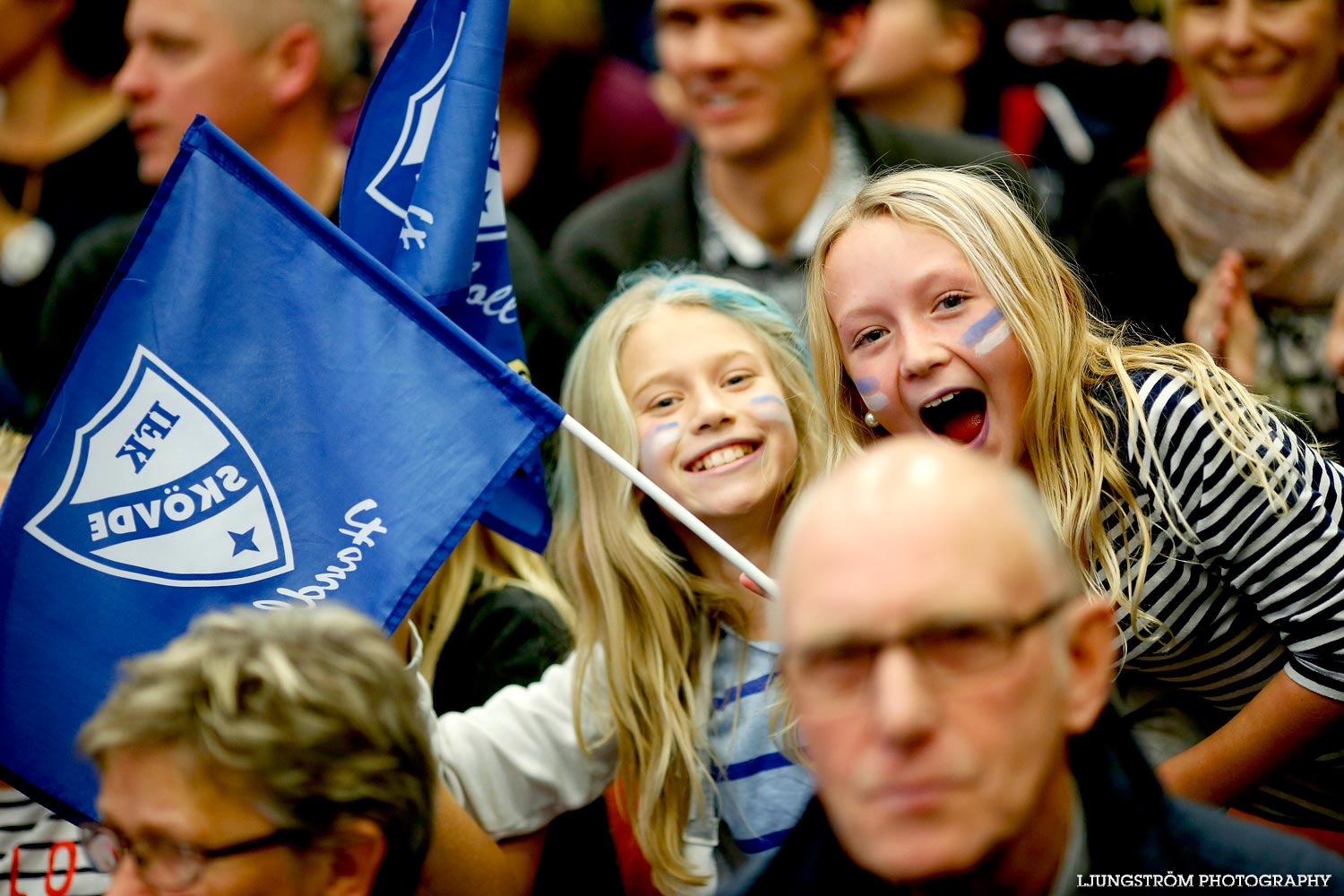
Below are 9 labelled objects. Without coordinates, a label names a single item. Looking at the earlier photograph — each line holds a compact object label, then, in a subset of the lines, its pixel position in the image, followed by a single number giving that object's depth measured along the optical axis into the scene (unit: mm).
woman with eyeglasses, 3996
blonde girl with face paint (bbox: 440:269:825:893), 6094
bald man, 3307
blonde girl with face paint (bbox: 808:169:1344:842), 5340
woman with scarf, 7711
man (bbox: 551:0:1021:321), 8977
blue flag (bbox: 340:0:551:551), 6008
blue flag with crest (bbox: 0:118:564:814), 5340
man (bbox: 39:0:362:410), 9242
